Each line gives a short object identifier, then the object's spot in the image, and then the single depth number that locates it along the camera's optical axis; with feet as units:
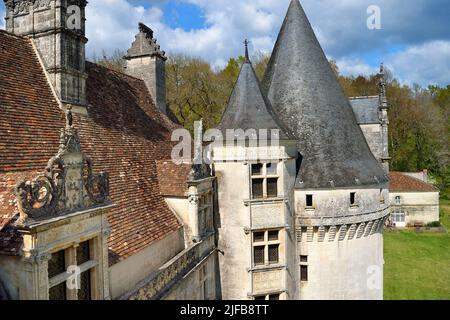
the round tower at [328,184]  48.37
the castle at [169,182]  21.77
